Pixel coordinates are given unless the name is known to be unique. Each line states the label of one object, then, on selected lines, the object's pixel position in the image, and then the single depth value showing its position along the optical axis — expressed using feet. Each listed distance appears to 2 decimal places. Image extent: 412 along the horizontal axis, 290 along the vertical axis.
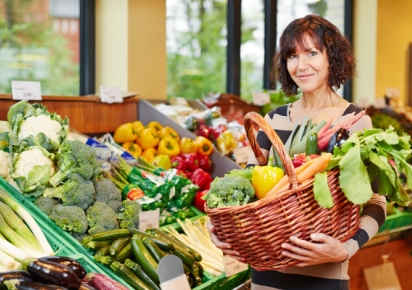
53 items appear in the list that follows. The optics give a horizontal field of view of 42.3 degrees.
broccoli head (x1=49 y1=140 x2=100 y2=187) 8.17
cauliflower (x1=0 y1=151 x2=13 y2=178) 8.20
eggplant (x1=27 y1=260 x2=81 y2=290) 4.78
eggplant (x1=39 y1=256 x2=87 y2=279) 5.06
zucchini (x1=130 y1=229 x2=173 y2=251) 7.56
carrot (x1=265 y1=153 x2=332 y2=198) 4.83
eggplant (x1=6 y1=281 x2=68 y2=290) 4.64
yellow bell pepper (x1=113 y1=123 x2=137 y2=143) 11.93
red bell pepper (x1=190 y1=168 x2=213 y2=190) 10.95
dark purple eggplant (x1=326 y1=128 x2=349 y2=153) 5.14
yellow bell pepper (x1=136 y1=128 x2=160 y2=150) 11.98
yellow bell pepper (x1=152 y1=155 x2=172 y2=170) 11.44
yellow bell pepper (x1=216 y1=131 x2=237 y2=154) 12.64
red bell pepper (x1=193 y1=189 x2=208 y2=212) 10.20
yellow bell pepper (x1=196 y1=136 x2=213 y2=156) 11.97
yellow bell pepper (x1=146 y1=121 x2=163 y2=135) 12.33
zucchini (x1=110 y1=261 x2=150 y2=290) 7.00
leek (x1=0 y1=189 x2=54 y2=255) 6.83
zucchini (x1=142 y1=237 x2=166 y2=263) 7.29
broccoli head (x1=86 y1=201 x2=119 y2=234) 7.79
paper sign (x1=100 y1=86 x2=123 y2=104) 11.78
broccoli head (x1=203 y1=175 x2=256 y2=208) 4.92
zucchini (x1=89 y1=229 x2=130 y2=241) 7.48
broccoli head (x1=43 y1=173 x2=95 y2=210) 7.98
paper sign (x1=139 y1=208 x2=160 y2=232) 8.55
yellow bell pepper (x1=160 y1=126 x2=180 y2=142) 12.27
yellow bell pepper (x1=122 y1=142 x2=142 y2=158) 11.82
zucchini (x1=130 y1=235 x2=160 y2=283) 7.06
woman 5.79
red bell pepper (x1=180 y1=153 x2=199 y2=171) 11.57
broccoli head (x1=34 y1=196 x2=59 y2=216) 7.80
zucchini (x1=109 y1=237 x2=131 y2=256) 7.26
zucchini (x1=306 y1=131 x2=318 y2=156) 5.32
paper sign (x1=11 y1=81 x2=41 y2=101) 9.62
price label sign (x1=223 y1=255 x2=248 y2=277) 7.61
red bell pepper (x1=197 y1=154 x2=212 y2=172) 11.76
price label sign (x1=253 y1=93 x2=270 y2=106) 16.20
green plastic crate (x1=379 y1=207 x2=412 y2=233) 12.29
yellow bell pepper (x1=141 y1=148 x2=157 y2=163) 11.82
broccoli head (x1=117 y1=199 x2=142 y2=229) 8.31
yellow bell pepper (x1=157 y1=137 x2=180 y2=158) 11.92
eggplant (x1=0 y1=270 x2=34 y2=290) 4.71
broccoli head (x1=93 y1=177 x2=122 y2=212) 8.50
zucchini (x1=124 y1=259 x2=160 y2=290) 7.01
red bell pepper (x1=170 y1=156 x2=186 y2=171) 11.62
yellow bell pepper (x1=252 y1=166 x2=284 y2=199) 4.95
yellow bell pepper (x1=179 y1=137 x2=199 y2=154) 12.02
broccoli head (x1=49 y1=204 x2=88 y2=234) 7.56
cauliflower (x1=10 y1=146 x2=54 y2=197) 8.00
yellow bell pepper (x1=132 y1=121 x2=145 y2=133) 12.09
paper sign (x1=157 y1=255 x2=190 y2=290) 6.07
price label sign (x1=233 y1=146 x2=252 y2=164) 12.03
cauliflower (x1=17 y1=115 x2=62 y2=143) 8.60
